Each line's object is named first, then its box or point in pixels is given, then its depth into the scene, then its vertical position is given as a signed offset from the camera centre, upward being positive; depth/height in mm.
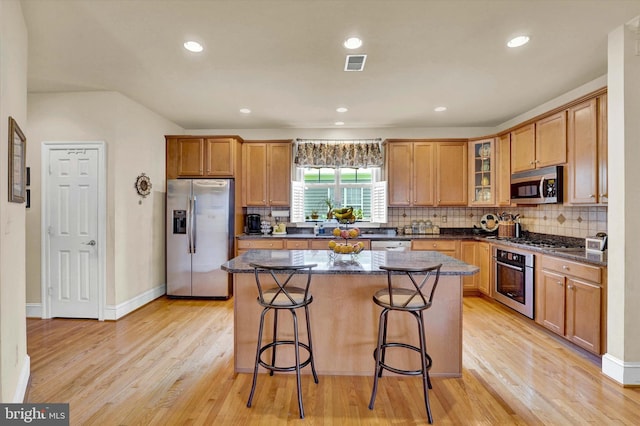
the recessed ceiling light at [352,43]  2641 +1410
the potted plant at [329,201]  5601 +211
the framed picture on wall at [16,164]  1949 +315
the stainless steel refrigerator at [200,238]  4727 -361
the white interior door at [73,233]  3846 -235
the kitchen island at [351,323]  2551 -867
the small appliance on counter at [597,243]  3046 -281
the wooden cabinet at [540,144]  3539 +840
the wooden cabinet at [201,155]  5027 +902
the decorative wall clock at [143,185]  4285 +377
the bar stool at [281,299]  2162 -609
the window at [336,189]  5660 +423
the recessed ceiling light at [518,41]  2617 +1409
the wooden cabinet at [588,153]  3002 +592
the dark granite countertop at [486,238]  2938 -362
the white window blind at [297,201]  5404 +204
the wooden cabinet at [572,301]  2762 -828
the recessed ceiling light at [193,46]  2691 +1411
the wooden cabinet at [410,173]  5219 +648
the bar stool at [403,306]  2078 -609
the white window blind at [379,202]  5395 +188
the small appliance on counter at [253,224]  5324 -177
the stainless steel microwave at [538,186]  3570 +329
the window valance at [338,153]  5414 +1011
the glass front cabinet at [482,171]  4906 +647
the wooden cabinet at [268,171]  5301 +686
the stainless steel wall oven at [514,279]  3697 -805
